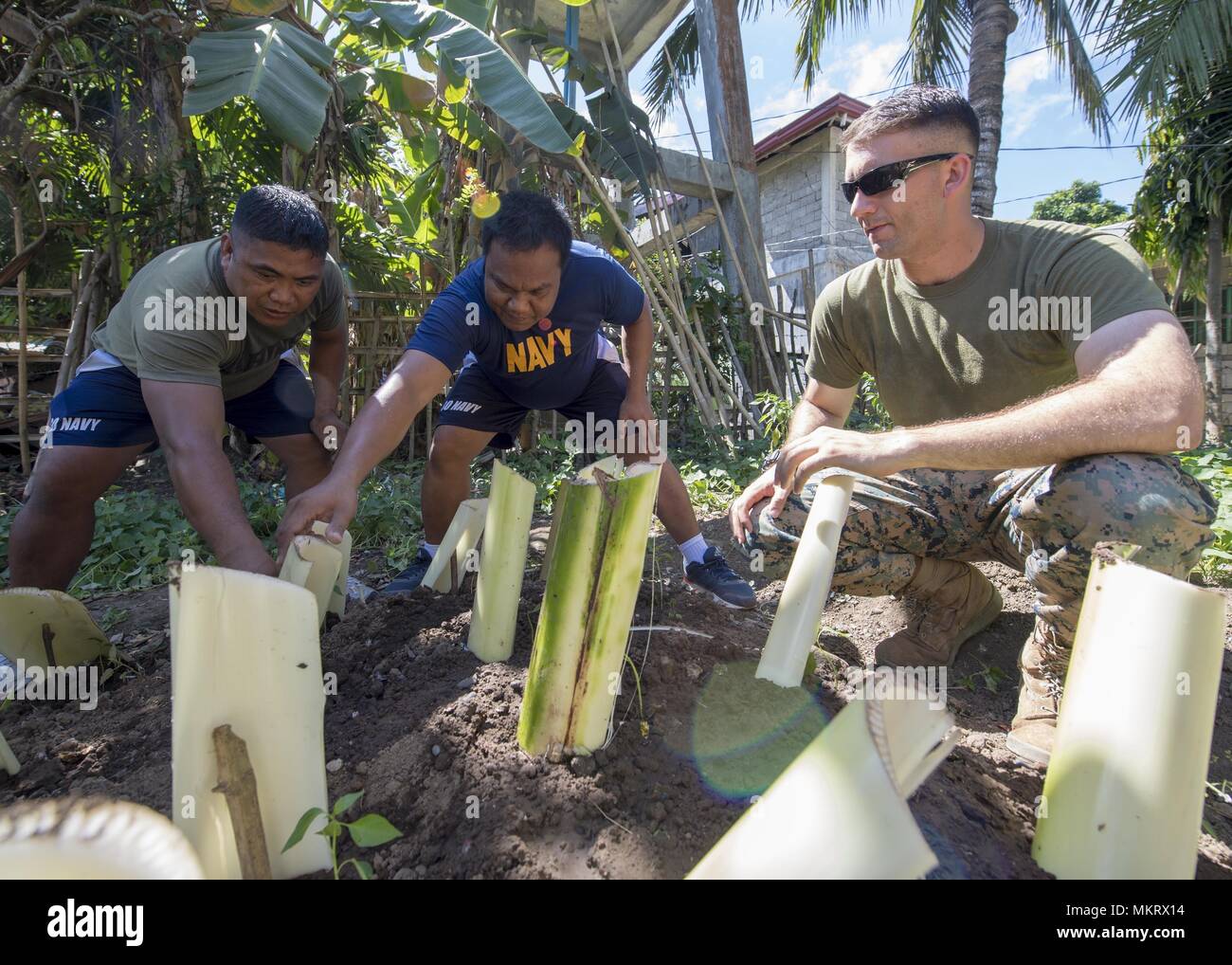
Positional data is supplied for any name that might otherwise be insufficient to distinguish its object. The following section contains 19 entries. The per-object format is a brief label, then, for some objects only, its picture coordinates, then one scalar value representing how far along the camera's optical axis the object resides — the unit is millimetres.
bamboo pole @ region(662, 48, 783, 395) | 7250
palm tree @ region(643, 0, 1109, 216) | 7469
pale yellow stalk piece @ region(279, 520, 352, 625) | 1732
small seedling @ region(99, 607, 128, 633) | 2874
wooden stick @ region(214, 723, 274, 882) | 991
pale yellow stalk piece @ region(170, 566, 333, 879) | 989
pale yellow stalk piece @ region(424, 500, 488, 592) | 2219
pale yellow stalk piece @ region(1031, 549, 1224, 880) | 959
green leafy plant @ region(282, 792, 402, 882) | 963
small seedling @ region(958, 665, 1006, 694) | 2234
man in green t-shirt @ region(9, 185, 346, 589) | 2113
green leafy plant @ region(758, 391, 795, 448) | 5866
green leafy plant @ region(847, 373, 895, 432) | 7359
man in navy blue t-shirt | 2297
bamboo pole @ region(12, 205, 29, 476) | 5539
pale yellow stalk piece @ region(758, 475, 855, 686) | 1351
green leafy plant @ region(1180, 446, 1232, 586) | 2869
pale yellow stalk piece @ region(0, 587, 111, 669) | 1864
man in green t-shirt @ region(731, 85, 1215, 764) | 1582
